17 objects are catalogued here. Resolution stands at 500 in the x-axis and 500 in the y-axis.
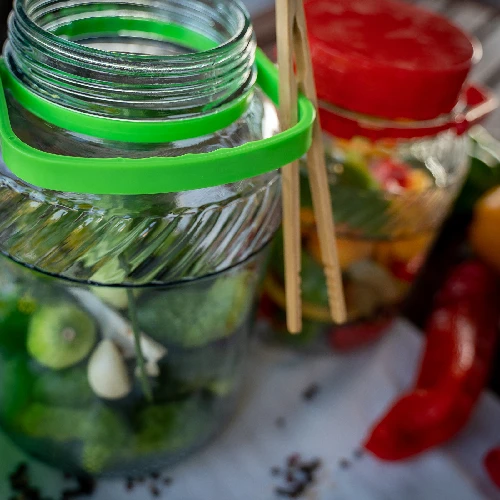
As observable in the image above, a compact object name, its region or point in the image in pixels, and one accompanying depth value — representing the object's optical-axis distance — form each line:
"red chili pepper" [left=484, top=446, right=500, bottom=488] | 0.40
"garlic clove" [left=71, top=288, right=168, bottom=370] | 0.32
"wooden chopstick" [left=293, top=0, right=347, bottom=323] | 0.27
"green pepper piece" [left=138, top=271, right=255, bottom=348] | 0.33
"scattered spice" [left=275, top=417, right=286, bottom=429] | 0.43
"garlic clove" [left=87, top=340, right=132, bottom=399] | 0.33
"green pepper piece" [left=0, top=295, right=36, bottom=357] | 0.33
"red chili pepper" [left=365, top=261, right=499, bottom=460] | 0.41
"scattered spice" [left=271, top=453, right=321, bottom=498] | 0.39
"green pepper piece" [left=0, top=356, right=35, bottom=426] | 0.34
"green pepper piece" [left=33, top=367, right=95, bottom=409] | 0.33
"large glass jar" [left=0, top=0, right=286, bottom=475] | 0.27
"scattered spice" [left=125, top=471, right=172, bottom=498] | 0.38
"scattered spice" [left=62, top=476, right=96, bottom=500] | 0.37
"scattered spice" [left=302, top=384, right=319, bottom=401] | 0.45
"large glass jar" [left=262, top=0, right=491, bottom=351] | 0.37
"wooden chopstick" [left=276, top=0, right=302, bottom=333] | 0.26
